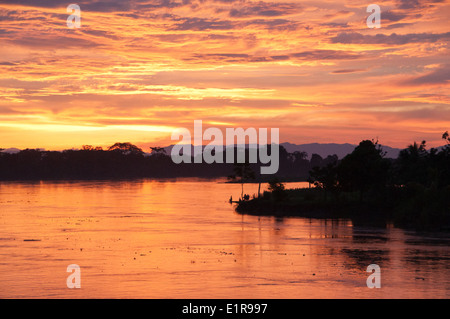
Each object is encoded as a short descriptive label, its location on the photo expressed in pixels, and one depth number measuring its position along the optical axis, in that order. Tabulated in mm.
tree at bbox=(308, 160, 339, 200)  99500
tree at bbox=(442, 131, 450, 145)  110788
